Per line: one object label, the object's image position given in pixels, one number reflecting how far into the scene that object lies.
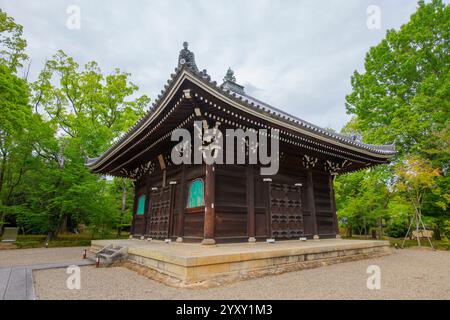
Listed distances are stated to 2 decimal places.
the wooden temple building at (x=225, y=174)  6.27
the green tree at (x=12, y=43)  12.87
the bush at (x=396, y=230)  21.28
